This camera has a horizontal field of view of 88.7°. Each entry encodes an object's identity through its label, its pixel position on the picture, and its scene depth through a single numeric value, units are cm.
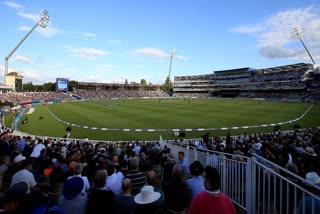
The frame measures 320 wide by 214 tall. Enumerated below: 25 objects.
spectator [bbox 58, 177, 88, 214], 289
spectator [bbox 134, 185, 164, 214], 264
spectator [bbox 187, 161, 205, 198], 356
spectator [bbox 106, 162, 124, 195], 372
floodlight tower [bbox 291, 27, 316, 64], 5750
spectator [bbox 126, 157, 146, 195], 377
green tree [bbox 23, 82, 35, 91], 10850
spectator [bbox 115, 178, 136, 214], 279
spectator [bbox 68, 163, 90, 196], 387
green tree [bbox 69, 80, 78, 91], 9583
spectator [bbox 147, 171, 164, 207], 361
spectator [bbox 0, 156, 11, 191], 443
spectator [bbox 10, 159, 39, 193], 382
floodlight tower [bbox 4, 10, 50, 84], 5405
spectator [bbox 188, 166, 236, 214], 229
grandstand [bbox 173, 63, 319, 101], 6534
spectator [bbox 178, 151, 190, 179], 504
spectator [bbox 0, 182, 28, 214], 224
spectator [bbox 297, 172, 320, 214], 240
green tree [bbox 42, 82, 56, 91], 10431
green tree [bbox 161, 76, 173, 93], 12467
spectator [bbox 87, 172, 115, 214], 275
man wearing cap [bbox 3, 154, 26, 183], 423
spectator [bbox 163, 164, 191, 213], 286
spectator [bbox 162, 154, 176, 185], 454
